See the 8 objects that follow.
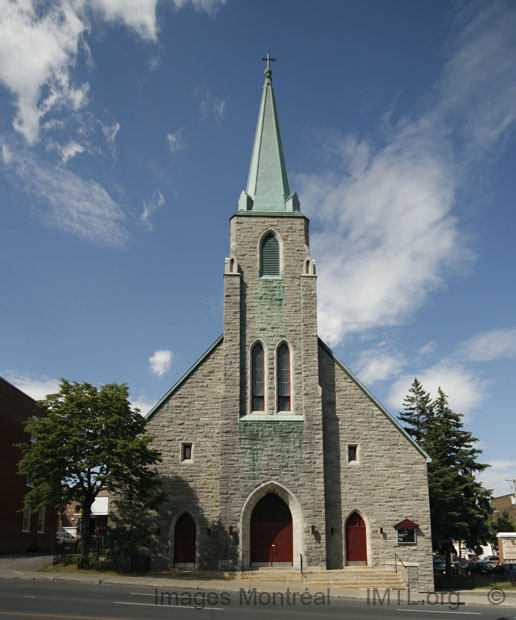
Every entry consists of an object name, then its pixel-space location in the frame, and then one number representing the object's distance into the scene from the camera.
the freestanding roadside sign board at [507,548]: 22.91
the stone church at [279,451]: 24.25
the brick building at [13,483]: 32.88
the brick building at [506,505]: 66.49
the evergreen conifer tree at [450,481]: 32.66
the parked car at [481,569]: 37.41
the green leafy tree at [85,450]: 21.72
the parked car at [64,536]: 51.53
